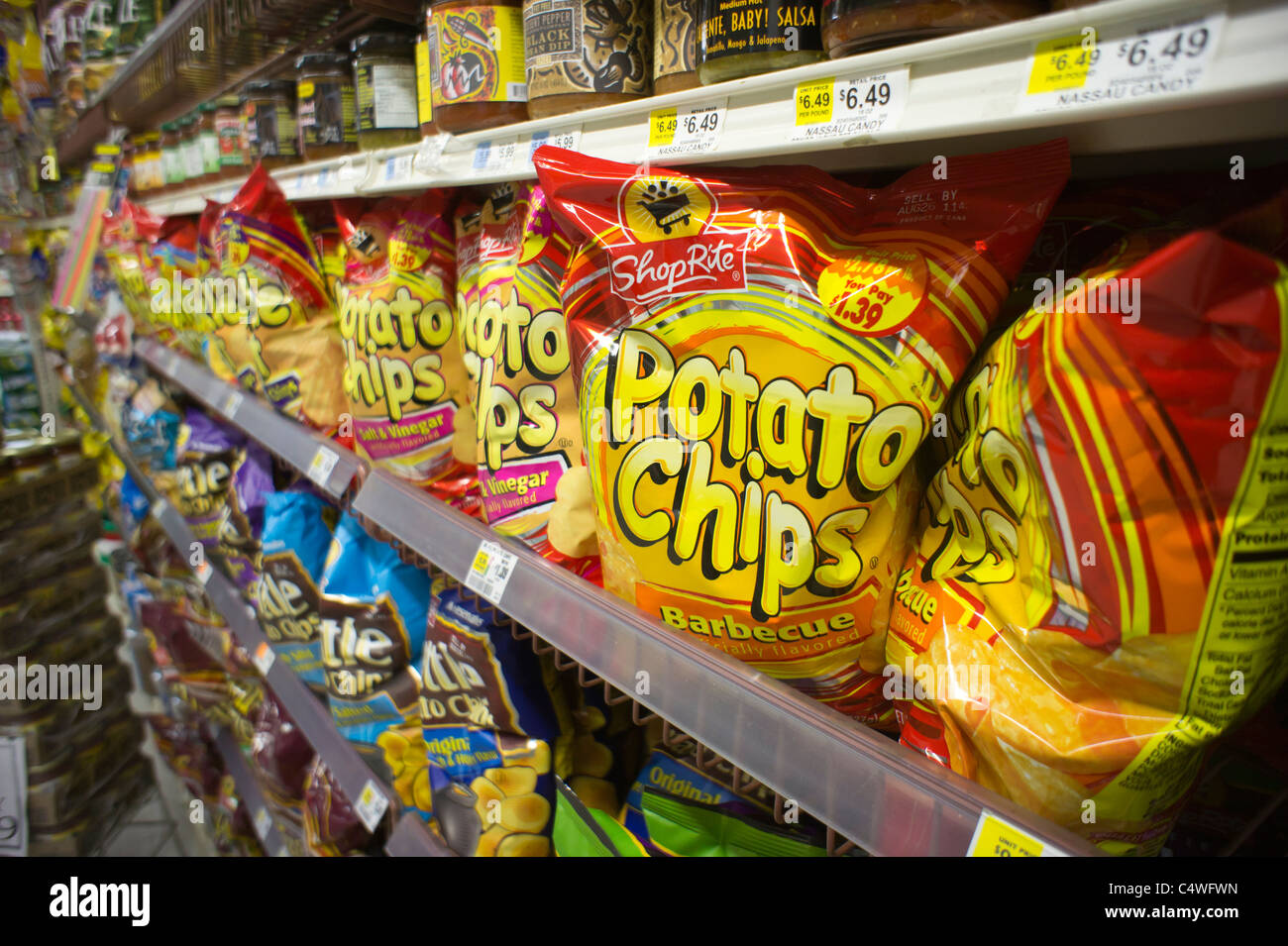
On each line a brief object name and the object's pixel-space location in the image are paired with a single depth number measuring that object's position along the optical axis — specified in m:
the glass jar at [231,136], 1.83
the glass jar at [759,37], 0.60
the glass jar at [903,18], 0.49
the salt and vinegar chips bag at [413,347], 1.14
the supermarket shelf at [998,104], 0.37
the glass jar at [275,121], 1.57
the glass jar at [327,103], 1.31
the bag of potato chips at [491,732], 1.02
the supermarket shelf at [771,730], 0.50
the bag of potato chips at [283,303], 1.43
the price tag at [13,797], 2.15
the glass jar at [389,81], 1.13
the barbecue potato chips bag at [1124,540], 0.42
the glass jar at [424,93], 1.07
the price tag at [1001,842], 0.45
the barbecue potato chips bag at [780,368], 0.59
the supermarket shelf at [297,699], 1.31
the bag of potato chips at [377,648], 1.24
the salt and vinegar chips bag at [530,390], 0.92
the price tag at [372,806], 1.24
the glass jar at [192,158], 2.12
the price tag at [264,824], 2.10
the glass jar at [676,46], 0.70
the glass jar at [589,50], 0.78
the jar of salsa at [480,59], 0.90
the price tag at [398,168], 1.04
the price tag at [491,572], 0.85
